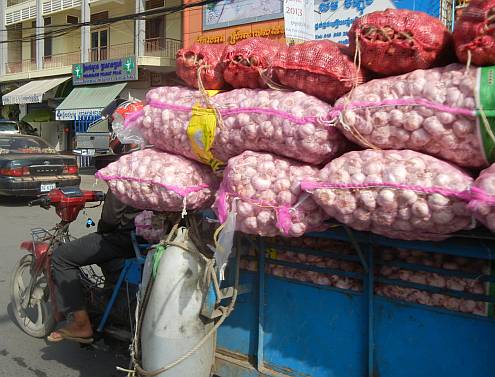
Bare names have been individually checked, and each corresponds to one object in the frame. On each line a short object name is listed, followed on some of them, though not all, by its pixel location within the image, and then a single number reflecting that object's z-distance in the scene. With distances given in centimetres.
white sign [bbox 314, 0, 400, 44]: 1284
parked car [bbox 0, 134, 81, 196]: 1027
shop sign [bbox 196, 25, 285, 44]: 1505
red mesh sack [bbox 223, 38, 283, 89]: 241
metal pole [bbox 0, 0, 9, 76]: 2806
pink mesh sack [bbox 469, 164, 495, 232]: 159
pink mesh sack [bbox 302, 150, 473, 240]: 175
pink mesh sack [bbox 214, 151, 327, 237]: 207
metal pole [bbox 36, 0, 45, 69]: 2519
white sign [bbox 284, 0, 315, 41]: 936
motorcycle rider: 345
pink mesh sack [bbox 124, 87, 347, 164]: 212
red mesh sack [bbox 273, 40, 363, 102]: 214
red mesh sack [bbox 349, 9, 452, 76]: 200
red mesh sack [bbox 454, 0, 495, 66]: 178
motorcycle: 341
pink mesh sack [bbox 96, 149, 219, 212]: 249
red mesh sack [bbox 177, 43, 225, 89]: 261
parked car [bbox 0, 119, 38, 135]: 1933
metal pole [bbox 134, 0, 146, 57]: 1959
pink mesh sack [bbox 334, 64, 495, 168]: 177
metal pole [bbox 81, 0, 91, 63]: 2212
